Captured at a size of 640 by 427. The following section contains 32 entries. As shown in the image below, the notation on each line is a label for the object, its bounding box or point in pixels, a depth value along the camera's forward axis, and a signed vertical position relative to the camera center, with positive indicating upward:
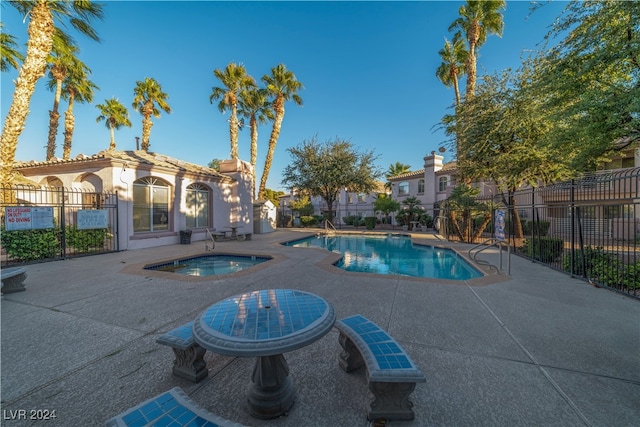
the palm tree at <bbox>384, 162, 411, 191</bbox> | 36.25 +6.32
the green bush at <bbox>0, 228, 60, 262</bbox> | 7.38 -0.89
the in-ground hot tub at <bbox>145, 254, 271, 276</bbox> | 8.09 -1.85
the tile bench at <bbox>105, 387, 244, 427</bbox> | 1.41 -1.20
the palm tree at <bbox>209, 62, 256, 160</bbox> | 18.95 +9.79
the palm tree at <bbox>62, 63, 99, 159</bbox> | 17.75 +9.04
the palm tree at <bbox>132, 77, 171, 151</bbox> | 21.20 +9.88
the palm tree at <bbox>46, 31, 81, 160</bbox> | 15.85 +9.25
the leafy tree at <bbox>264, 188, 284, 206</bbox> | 37.54 +2.92
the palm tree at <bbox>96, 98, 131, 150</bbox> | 23.39 +9.57
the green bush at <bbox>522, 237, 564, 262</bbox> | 7.63 -1.19
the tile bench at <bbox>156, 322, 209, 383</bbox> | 2.28 -1.35
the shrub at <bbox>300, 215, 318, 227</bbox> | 24.67 -0.82
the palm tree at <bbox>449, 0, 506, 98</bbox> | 14.38 +11.34
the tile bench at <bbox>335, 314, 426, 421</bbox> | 1.79 -1.18
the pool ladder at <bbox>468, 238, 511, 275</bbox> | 6.70 -1.61
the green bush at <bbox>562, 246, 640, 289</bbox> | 4.94 -1.27
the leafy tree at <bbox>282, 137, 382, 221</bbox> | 20.61 +3.65
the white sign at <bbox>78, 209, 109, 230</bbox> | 9.00 -0.17
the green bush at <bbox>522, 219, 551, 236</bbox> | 8.25 -0.71
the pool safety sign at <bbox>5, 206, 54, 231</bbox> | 7.31 -0.10
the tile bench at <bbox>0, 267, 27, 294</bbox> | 4.73 -1.29
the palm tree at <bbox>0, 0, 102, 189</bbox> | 8.66 +5.04
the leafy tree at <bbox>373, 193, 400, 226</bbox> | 21.88 +0.64
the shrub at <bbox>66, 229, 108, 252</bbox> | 8.95 -0.89
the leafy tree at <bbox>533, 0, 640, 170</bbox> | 5.26 +3.29
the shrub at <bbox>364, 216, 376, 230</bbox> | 22.04 -0.94
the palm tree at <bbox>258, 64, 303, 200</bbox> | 20.67 +10.16
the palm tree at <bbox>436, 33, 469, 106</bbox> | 17.19 +10.70
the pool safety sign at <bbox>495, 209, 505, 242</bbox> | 7.35 -0.38
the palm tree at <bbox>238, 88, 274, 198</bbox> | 21.27 +9.37
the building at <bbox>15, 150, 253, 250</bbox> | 10.27 +1.25
